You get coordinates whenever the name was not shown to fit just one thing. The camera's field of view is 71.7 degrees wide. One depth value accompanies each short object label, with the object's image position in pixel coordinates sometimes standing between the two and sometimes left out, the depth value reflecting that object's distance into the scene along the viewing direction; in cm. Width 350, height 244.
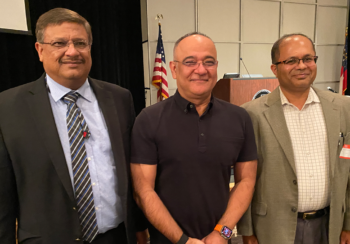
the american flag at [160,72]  453
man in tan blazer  144
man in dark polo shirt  128
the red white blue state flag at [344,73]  558
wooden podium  324
